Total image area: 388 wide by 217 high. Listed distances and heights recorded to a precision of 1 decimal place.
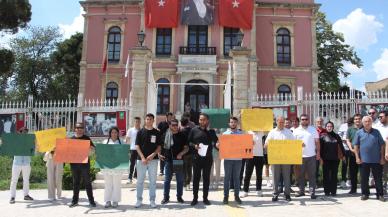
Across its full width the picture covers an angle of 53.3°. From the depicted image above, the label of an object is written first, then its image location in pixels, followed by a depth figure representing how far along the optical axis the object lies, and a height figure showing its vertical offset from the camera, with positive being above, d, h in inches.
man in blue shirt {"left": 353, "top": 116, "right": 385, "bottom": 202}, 295.4 -10.9
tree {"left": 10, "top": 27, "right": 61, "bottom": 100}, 1423.5 +272.3
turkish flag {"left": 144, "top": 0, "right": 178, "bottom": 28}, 979.3 +320.3
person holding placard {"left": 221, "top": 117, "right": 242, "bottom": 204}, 284.8 -22.4
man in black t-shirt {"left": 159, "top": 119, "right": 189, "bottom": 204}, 288.0 -11.6
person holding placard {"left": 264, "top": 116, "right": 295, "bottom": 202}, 296.7 -21.1
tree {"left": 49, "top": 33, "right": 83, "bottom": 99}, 1449.3 +274.9
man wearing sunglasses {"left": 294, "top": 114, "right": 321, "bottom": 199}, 309.7 -7.3
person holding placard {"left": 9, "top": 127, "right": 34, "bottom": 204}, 308.2 -25.1
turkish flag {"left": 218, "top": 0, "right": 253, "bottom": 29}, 978.1 +322.3
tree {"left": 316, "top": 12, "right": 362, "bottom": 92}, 1327.5 +293.3
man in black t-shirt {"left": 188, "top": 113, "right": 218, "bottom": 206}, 283.1 -9.7
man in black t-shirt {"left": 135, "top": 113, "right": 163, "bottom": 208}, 279.1 -10.6
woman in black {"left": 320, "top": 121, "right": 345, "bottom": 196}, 322.3 -13.9
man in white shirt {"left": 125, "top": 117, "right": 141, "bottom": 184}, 364.8 +2.9
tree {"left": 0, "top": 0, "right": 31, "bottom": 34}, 753.0 +245.5
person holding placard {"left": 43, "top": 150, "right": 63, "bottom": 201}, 307.6 -29.7
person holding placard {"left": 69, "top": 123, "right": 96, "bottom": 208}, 280.2 -26.2
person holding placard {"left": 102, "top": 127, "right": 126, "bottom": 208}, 279.1 -34.8
